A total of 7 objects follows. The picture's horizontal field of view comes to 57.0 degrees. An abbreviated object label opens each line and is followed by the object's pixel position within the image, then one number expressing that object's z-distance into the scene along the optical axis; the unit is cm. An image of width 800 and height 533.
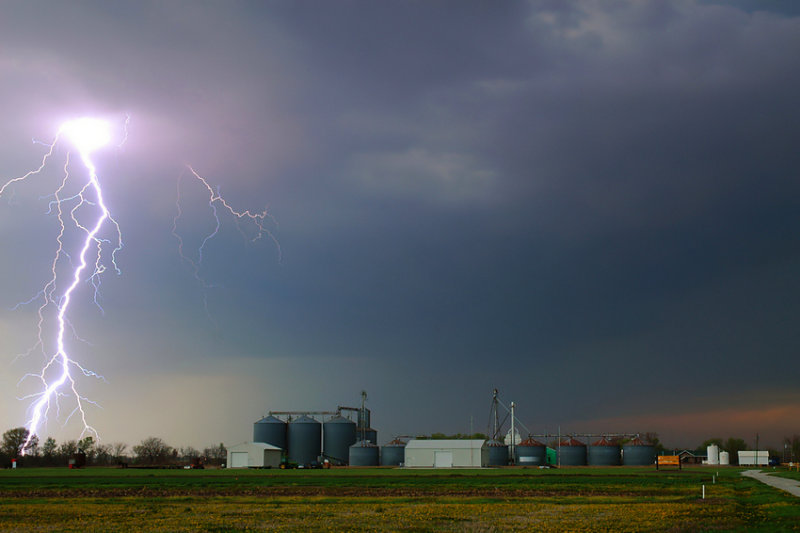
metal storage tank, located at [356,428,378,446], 15312
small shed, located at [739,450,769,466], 14360
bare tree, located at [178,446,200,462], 17138
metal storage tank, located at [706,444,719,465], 15250
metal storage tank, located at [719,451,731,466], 15162
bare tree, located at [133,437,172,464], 16105
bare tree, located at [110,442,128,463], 15549
